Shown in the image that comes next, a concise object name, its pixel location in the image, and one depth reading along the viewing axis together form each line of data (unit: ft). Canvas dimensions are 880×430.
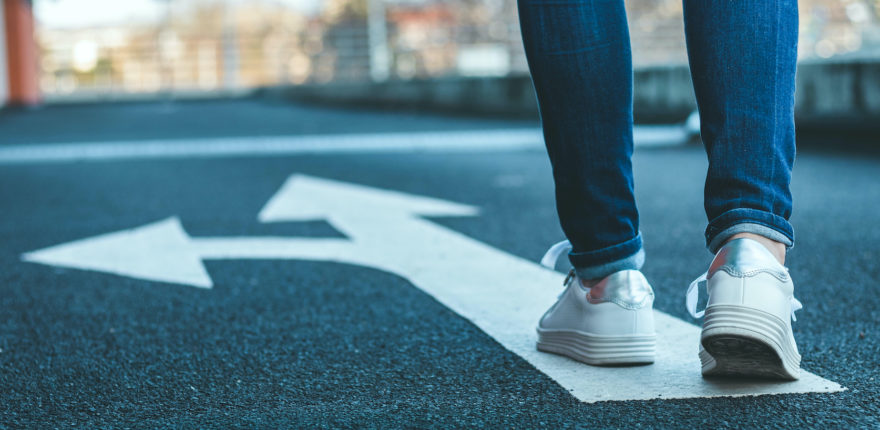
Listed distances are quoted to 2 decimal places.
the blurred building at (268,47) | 72.81
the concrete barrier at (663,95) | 20.42
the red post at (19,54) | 72.74
